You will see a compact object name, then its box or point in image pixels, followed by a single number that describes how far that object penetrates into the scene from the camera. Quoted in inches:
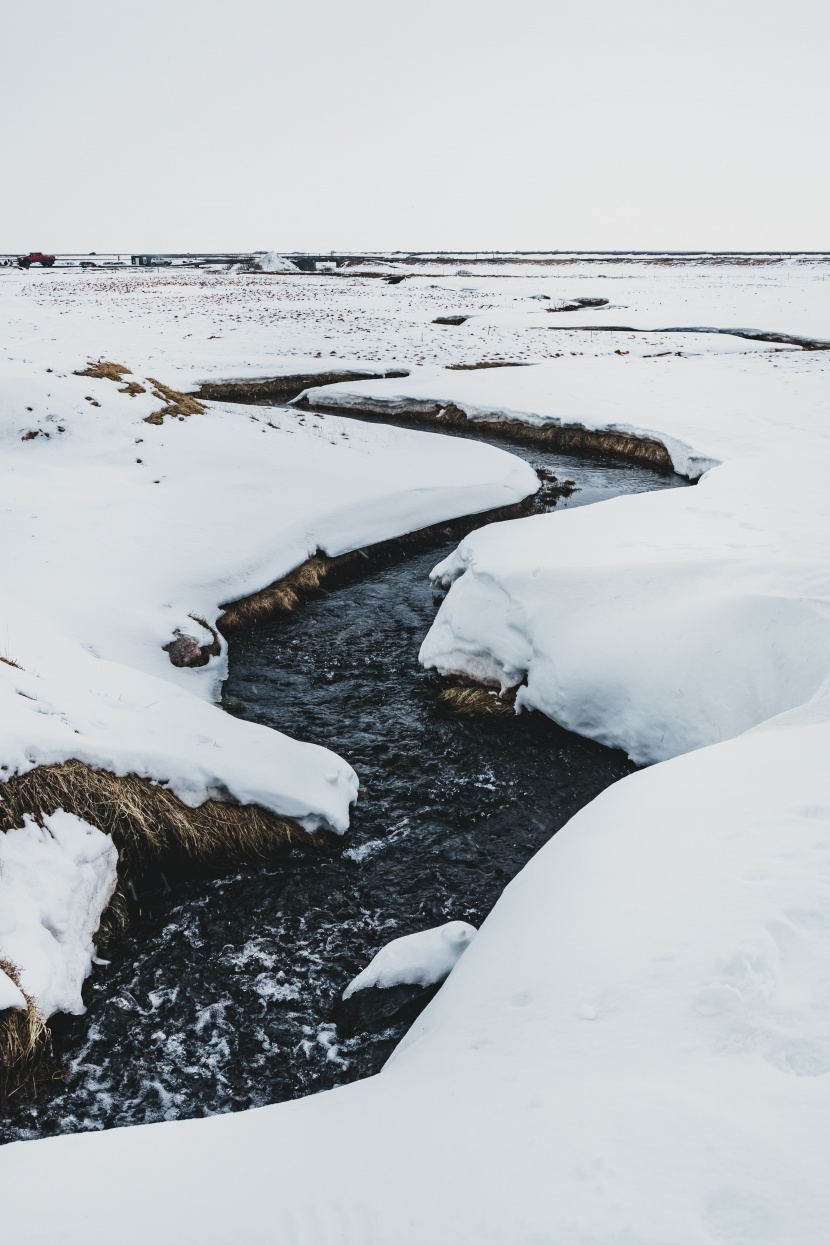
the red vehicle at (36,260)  3663.9
